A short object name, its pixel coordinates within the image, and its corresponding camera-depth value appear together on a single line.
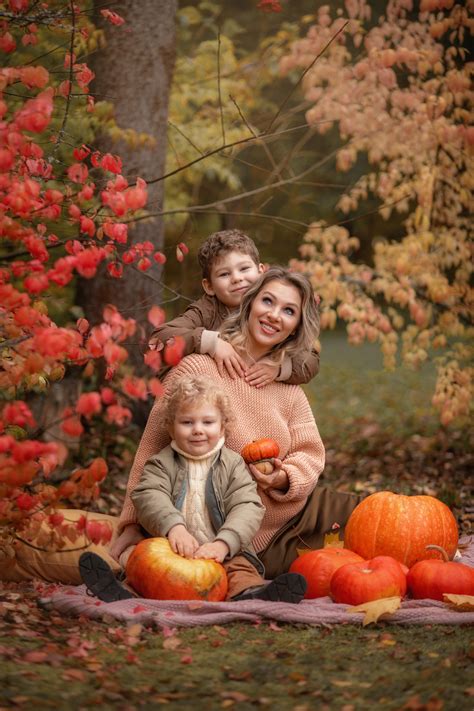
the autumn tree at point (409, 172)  8.02
